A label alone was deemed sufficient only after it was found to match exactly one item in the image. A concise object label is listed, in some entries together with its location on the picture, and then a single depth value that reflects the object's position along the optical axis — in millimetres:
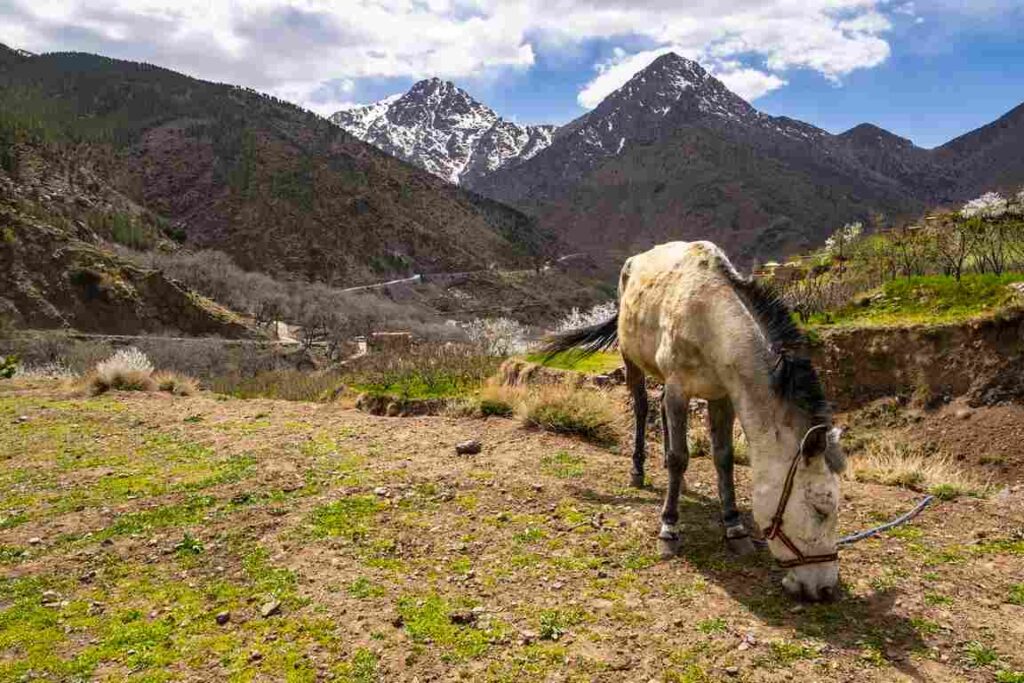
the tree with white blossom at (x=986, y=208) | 17109
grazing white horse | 3768
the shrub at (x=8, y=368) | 16125
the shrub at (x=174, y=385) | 12516
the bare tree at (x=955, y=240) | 13719
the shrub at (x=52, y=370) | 18712
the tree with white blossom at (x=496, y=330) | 16141
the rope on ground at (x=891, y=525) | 4516
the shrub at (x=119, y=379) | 12148
